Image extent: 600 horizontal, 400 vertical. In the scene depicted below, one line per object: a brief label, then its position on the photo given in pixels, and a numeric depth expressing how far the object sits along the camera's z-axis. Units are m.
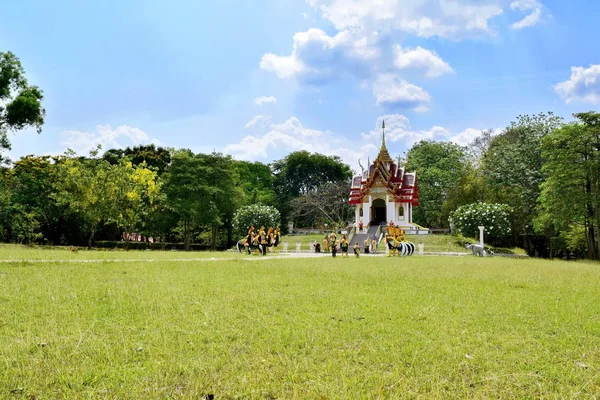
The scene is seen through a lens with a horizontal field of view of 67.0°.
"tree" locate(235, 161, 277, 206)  48.75
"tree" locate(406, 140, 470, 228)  43.17
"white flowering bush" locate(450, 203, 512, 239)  29.97
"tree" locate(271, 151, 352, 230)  53.72
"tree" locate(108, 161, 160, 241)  29.25
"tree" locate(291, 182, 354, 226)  46.09
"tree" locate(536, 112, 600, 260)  24.14
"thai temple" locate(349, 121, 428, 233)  38.69
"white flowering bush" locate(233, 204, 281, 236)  34.09
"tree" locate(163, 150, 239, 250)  34.81
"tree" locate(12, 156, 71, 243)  30.78
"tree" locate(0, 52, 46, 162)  24.45
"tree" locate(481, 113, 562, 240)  32.72
